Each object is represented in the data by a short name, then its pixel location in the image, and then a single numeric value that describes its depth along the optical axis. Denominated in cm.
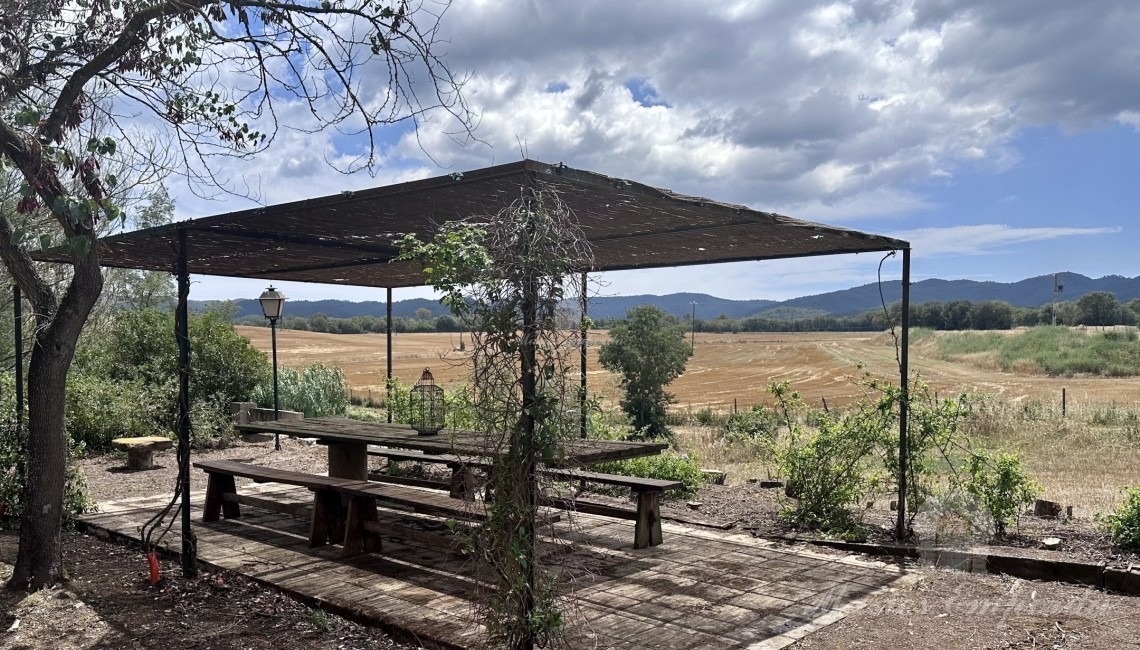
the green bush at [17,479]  627
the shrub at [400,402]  944
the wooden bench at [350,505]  493
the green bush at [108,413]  1095
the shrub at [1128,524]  493
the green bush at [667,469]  734
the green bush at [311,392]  1386
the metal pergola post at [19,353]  666
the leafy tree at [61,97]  450
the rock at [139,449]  973
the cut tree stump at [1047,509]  617
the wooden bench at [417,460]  613
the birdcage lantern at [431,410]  586
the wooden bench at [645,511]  557
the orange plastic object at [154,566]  485
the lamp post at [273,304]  1146
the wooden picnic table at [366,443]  491
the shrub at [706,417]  1956
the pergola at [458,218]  391
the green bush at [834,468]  571
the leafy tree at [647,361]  1778
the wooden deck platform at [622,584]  394
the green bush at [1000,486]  532
